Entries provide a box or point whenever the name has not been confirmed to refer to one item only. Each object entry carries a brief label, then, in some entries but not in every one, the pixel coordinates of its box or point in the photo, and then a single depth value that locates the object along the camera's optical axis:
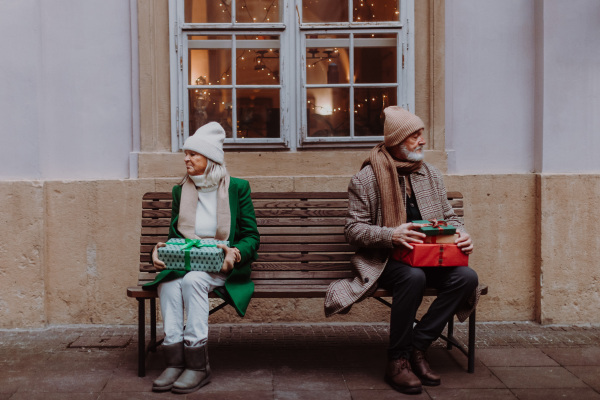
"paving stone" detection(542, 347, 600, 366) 4.77
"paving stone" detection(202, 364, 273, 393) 4.26
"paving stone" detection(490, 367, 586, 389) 4.32
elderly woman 4.24
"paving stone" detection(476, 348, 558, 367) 4.75
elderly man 4.29
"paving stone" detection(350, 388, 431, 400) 4.09
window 5.88
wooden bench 4.84
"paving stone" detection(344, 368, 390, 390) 4.29
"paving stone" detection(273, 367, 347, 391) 4.29
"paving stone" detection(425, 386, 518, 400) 4.09
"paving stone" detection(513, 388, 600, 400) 4.10
